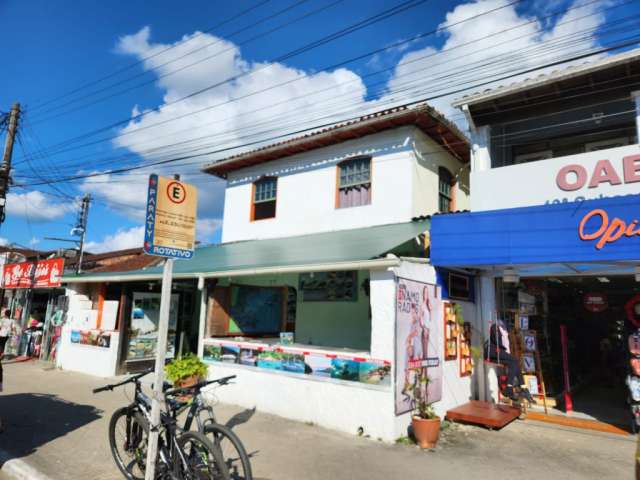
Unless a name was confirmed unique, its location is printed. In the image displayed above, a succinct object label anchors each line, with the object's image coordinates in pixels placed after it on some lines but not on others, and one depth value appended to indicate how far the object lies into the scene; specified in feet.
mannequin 28.27
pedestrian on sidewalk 35.37
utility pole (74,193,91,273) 61.39
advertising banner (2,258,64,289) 47.55
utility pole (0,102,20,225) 39.55
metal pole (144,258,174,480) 14.35
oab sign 24.69
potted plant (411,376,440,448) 21.13
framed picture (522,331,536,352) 30.71
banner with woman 22.70
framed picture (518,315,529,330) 30.76
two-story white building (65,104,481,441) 23.38
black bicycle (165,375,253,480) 13.12
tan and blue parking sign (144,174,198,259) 14.69
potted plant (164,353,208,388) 27.43
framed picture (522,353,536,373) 30.32
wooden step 24.68
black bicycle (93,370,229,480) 13.44
